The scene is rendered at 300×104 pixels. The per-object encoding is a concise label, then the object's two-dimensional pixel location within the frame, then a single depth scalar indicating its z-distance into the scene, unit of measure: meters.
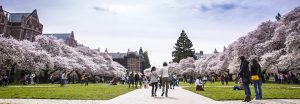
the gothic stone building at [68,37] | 83.19
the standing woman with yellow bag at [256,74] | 12.72
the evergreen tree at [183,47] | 102.81
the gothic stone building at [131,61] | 165.00
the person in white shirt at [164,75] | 15.56
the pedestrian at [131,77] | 29.77
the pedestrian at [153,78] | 15.66
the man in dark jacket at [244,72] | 12.15
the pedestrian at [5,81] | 33.33
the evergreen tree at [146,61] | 150.50
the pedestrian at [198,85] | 22.41
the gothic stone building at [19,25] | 59.14
